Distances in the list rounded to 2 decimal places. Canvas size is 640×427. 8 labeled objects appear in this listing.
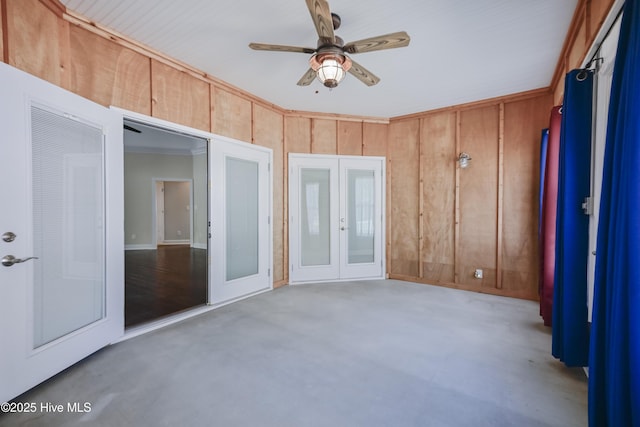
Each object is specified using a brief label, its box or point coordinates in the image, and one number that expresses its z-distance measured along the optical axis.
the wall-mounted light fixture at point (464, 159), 4.57
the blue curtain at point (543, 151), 3.69
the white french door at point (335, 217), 5.06
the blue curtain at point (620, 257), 1.20
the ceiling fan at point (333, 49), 2.16
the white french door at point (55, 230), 1.89
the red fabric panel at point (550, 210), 2.90
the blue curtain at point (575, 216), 2.19
